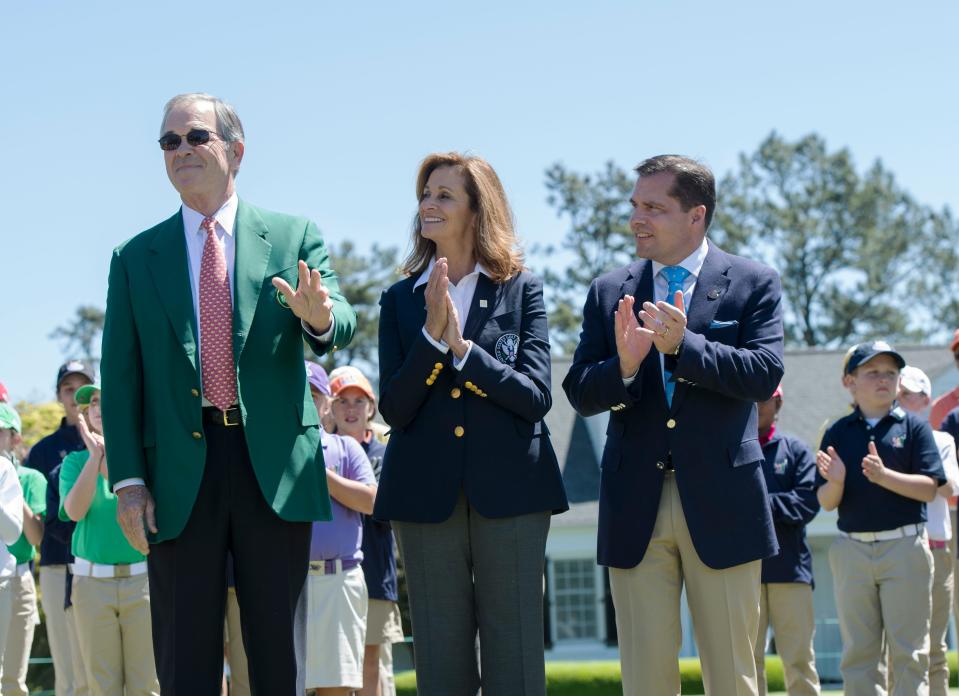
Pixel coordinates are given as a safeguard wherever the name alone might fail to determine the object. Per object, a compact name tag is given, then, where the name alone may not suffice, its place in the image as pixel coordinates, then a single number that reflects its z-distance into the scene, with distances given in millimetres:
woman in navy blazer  4953
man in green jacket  4527
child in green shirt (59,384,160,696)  7562
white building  24922
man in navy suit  5086
